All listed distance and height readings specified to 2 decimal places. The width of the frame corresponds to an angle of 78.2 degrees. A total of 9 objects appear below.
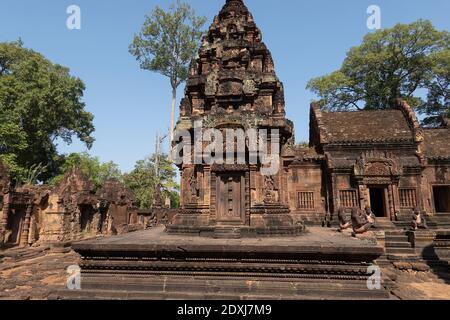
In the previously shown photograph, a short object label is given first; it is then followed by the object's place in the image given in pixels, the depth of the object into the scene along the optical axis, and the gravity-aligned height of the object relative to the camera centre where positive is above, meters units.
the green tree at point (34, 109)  23.36 +8.95
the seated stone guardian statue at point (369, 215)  12.79 -0.37
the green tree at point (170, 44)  25.36 +14.86
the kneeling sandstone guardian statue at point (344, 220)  11.59 -0.58
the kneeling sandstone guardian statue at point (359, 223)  10.12 -0.58
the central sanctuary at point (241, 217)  5.36 -0.36
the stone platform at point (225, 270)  5.25 -1.27
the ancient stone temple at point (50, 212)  13.65 -0.41
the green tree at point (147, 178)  27.51 +2.85
